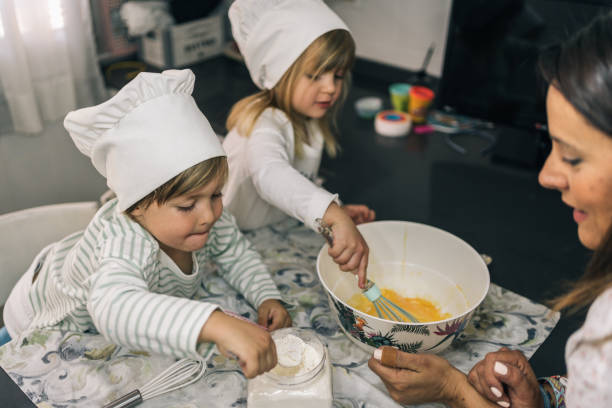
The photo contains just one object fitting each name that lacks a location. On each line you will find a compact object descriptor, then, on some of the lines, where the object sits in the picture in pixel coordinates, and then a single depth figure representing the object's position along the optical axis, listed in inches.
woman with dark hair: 21.0
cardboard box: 73.0
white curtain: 59.7
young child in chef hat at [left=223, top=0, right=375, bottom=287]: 37.9
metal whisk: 26.5
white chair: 39.6
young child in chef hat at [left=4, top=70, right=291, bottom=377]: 26.2
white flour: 25.7
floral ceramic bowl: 33.8
